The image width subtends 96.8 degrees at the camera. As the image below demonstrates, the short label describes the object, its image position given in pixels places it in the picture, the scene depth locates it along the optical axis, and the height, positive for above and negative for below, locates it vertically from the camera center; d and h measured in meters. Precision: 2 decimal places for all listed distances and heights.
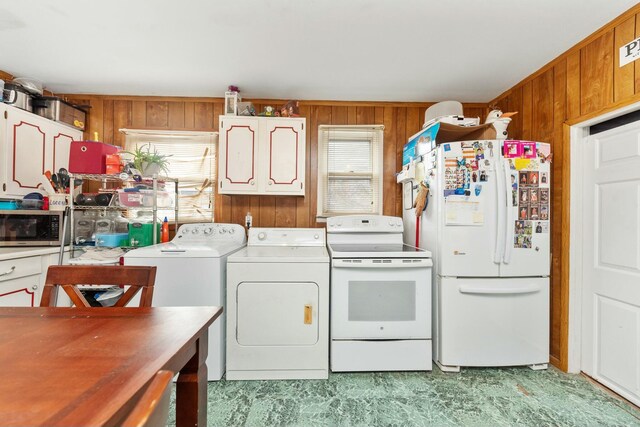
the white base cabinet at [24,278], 1.94 -0.49
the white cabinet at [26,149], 2.22 +0.52
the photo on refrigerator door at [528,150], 2.09 +0.49
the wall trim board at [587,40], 1.68 +1.21
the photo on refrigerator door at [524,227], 2.09 -0.08
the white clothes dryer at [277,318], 1.98 -0.73
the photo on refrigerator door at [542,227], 2.09 -0.07
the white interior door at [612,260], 1.75 -0.28
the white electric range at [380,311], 2.06 -0.70
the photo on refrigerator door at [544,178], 2.10 +0.29
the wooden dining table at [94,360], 0.55 -0.38
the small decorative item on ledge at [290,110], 2.74 +1.01
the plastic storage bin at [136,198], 2.39 +0.12
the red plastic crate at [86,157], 2.31 +0.45
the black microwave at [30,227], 2.17 -0.13
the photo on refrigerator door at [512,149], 2.09 +0.50
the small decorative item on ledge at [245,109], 2.69 +0.99
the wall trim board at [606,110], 1.67 +0.69
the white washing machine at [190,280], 1.94 -0.46
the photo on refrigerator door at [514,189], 2.07 +0.20
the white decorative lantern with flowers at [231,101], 2.65 +1.06
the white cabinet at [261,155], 2.63 +0.54
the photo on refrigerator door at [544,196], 2.10 +0.16
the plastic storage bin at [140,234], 2.45 -0.19
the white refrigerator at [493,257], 2.09 -0.30
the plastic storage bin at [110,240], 2.38 -0.24
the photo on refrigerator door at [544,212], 2.10 +0.04
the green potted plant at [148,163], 2.48 +0.44
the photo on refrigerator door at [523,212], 2.08 +0.03
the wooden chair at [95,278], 1.26 -0.30
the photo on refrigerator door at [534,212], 2.09 +0.04
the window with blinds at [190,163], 2.91 +0.51
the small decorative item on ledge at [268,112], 2.71 +0.97
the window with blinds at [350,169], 2.98 +0.48
